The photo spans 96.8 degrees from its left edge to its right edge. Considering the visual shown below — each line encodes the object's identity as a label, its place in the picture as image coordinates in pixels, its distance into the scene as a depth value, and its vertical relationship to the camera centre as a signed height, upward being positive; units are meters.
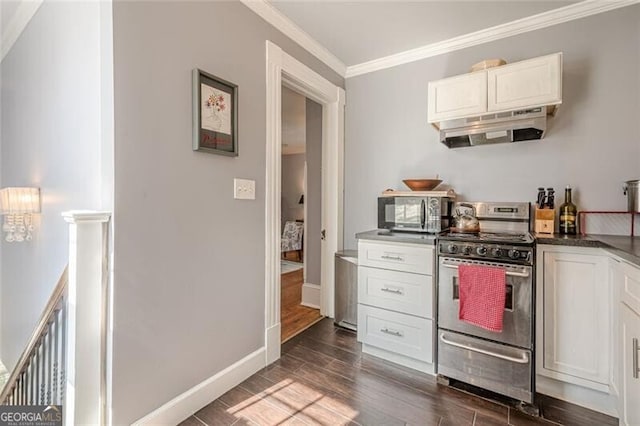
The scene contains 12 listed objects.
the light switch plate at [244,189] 1.92 +0.15
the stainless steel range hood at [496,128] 1.99 +0.63
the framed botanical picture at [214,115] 1.64 +0.59
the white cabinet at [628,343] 1.22 -0.61
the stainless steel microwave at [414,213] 2.26 -0.02
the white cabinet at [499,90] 1.88 +0.88
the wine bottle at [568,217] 2.05 -0.04
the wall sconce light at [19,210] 2.58 -0.01
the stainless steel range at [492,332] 1.69 -0.73
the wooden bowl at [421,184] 2.46 +0.24
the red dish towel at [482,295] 1.72 -0.52
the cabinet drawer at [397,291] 2.03 -0.60
